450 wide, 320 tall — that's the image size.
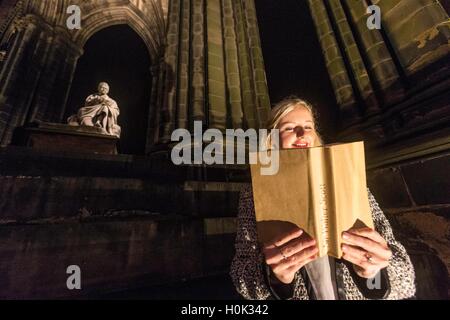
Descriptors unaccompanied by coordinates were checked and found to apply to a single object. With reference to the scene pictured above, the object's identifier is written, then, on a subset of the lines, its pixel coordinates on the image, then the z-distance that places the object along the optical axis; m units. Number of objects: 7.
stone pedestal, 3.62
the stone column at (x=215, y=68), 4.73
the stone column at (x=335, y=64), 3.14
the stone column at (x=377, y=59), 2.59
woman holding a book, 0.84
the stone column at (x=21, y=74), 6.42
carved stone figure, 5.44
